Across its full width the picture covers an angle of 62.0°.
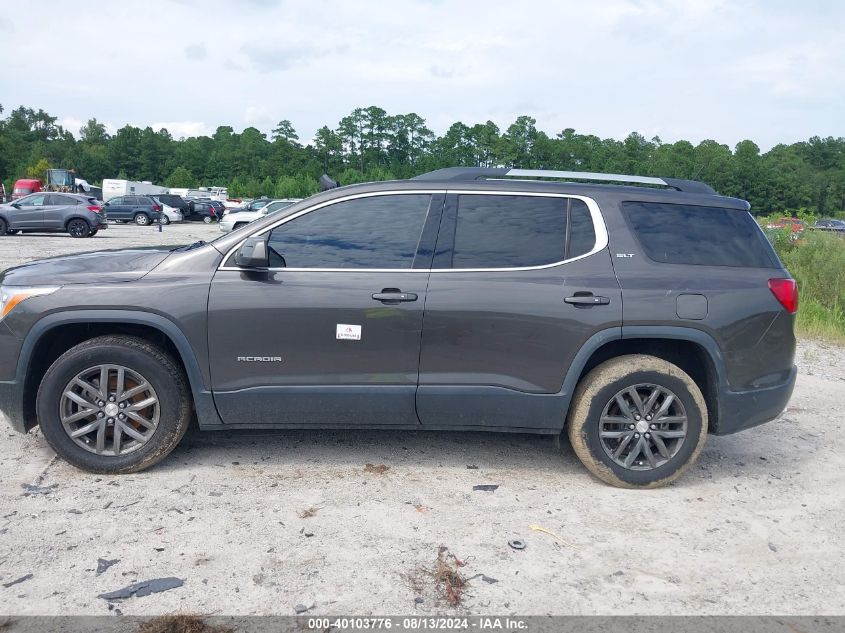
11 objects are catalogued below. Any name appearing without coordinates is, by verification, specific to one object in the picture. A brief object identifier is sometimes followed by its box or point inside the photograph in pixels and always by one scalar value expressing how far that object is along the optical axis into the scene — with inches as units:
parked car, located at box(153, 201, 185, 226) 1640.3
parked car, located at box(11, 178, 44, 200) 1909.9
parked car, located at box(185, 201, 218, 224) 1866.4
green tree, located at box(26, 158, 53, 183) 3478.3
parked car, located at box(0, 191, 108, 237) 952.3
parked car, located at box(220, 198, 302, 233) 1103.6
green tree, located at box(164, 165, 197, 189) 3993.6
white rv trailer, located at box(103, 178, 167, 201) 2284.7
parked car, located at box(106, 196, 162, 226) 1509.6
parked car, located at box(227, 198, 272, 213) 1492.6
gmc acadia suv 161.2
